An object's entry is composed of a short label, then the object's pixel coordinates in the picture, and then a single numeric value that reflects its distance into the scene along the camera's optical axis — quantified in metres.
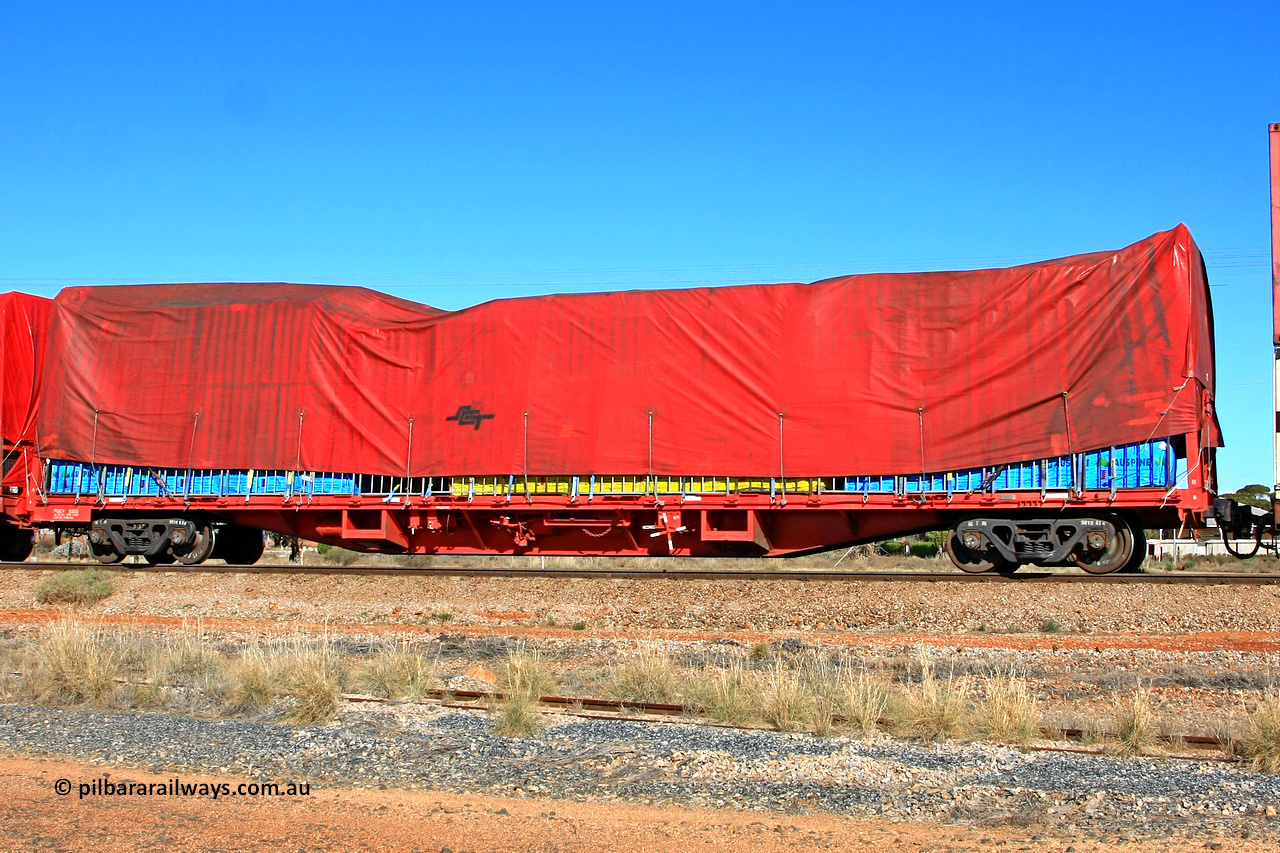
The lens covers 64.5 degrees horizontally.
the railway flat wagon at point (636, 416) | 12.75
